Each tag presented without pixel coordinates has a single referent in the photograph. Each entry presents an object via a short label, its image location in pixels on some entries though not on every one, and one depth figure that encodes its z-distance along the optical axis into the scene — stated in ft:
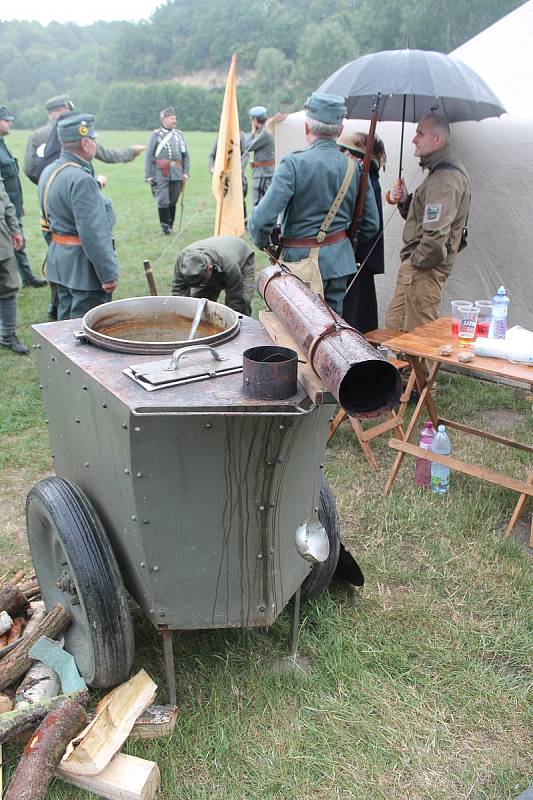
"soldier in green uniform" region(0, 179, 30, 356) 19.36
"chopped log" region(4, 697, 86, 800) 6.96
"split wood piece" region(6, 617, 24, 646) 9.04
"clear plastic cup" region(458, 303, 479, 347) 12.49
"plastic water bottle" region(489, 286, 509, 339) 12.35
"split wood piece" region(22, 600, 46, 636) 9.22
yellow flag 21.90
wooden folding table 11.44
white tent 17.38
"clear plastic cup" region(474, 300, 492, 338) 12.83
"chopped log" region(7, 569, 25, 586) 10.11
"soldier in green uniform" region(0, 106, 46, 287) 24.30
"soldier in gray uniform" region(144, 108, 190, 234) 36.91
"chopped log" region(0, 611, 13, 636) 9.02
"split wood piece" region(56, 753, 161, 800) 7.16
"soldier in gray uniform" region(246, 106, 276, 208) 35.55
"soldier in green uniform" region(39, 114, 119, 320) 15.25
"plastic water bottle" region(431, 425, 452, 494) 13.21
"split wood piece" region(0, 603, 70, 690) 8.24
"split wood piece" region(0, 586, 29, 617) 9.13
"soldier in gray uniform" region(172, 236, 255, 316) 15.61
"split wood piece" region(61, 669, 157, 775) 7.27
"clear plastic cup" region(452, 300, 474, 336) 12.95
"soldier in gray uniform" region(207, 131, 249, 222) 36.22
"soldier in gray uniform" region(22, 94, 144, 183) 23.70
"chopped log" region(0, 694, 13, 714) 7.90
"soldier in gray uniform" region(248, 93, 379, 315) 13.56
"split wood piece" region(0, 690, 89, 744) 7.50
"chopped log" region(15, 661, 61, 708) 8.06
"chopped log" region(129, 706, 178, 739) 7.92
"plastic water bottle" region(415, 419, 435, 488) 13.56
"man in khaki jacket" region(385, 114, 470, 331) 15.30
